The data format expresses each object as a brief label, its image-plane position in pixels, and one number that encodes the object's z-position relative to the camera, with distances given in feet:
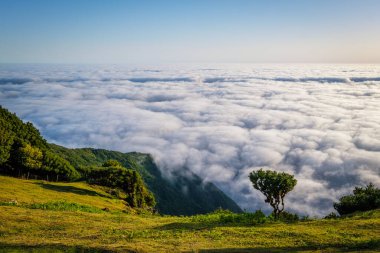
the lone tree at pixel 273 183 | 165.58
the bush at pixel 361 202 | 195.49
